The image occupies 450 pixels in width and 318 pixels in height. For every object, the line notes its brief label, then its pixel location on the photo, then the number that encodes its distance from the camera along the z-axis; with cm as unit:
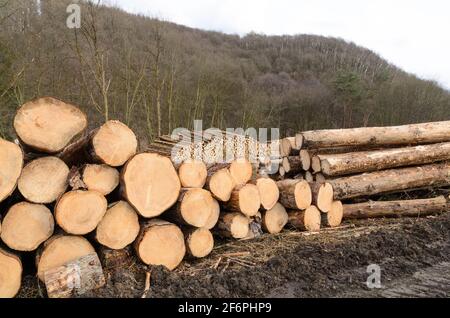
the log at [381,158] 652
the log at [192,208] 452
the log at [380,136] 675
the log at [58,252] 388
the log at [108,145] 412
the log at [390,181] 646
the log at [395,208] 665
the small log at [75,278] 362
